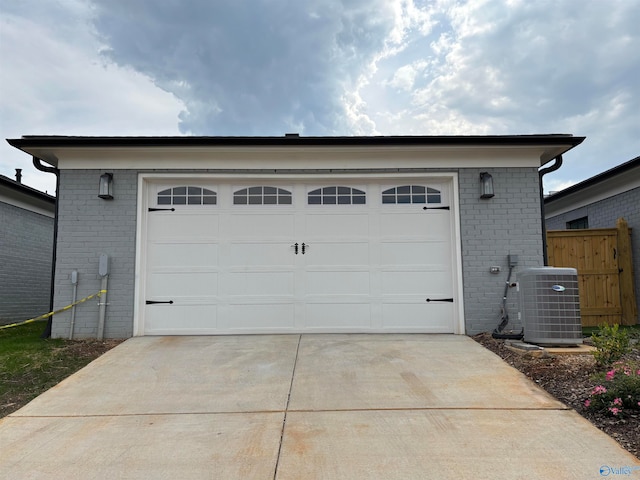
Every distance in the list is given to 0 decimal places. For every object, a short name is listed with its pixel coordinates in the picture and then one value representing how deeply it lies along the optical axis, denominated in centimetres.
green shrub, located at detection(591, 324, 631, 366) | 378
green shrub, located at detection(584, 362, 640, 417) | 292
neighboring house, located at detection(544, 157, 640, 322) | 726
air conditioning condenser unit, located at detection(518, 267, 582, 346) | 464
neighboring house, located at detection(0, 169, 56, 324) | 813
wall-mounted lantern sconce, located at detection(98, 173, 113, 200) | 582
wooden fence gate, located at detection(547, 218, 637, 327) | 709
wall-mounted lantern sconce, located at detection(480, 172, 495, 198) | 593
